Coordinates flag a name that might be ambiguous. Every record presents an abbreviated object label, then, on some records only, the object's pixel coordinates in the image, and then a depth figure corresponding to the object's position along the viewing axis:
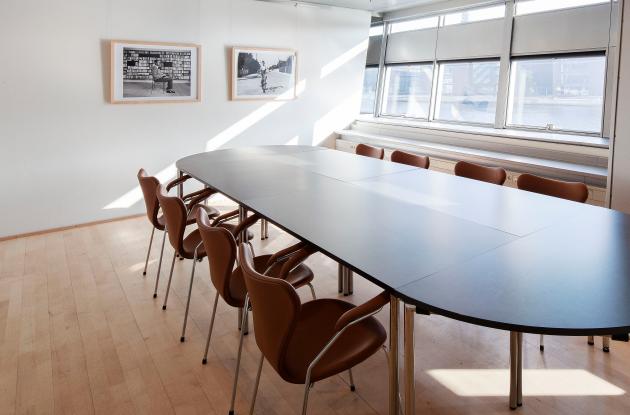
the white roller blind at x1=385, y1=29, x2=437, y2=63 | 6.24
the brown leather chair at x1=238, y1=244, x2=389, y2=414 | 1.46
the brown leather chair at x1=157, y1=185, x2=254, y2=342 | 2.52
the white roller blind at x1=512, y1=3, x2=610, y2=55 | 4.43
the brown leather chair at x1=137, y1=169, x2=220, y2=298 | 2.99
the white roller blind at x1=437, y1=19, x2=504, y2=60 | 5.39
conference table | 1.34
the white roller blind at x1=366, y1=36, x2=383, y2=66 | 7.10
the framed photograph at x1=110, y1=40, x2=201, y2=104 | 4.51
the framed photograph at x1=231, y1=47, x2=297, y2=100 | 5.43
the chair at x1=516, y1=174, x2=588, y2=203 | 2.78
